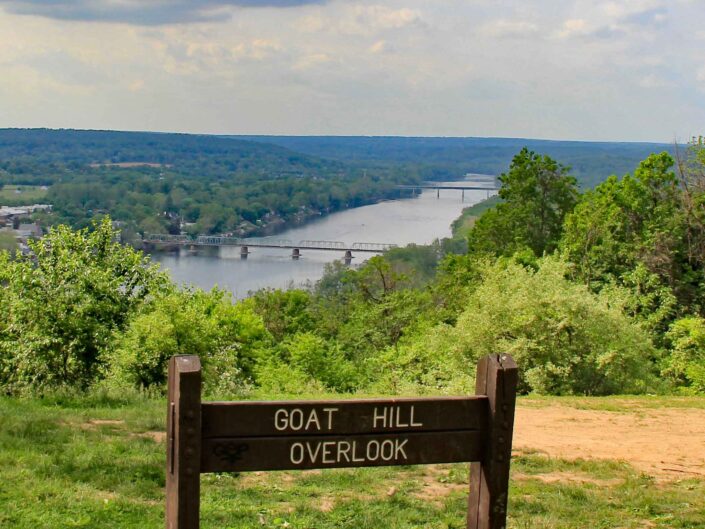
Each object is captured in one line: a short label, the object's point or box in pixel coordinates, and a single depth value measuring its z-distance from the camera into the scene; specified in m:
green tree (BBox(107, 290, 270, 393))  17.59
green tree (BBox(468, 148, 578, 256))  39.66
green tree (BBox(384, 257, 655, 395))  18.64
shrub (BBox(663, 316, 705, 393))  21.98
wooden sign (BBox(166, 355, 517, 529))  4.13
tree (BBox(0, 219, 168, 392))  19.00
